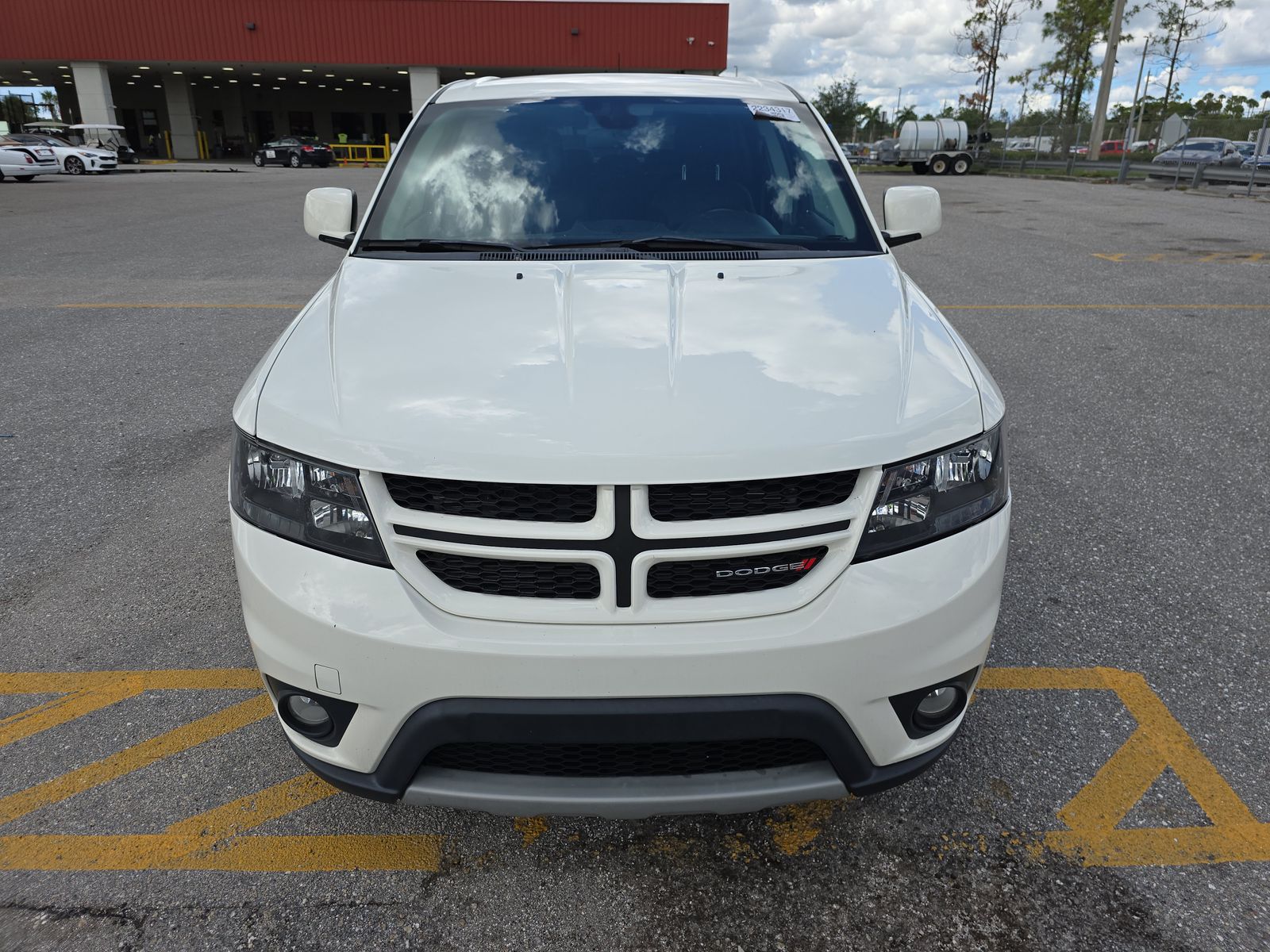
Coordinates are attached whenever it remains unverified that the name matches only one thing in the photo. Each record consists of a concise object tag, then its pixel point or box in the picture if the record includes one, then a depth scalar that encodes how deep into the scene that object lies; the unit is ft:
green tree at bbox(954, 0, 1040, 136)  151.74
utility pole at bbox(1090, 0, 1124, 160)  106.83
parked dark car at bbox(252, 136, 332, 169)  124.47
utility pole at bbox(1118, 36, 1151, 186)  86.41
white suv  5.54
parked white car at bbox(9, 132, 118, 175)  92.58
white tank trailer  108.88
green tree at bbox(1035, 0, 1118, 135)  143.54
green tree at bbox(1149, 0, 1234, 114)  139.03
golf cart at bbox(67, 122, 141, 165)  113.19
